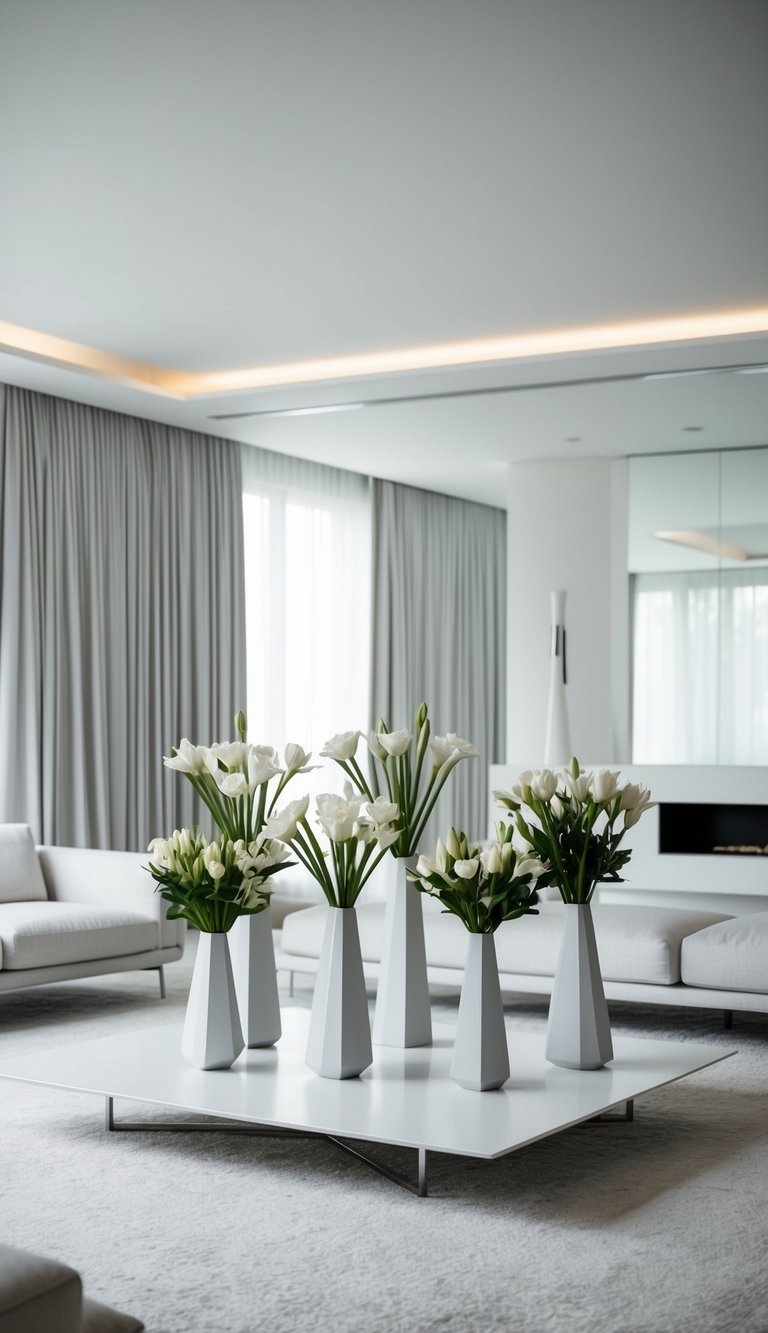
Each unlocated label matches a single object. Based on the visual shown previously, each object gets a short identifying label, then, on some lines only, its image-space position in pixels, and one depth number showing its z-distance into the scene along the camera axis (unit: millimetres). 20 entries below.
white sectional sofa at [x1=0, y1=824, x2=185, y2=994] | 5086
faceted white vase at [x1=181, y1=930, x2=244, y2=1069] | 3354
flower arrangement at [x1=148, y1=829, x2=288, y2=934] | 3320
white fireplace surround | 7562
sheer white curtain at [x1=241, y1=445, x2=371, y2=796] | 8703
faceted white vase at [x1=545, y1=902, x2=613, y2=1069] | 3416
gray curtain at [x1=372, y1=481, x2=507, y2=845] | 9945
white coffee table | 2877
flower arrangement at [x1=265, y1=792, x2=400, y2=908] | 3230
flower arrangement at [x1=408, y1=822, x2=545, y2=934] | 3176
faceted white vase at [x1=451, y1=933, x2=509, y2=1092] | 3174
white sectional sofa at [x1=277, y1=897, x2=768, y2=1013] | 4676
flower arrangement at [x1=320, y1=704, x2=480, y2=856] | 3379
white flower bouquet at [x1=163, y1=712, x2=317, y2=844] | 3410
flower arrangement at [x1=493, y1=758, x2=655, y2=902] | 3428
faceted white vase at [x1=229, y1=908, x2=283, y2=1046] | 3568
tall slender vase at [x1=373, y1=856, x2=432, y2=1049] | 3518
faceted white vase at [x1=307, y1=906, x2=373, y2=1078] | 3256
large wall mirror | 7875
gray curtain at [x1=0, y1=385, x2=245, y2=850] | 6961
